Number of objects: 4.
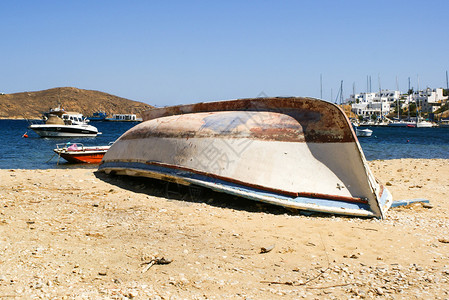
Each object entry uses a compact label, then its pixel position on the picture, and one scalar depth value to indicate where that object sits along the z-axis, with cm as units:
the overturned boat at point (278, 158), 619
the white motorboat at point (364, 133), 4678
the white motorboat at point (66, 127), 3417
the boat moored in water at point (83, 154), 1650
